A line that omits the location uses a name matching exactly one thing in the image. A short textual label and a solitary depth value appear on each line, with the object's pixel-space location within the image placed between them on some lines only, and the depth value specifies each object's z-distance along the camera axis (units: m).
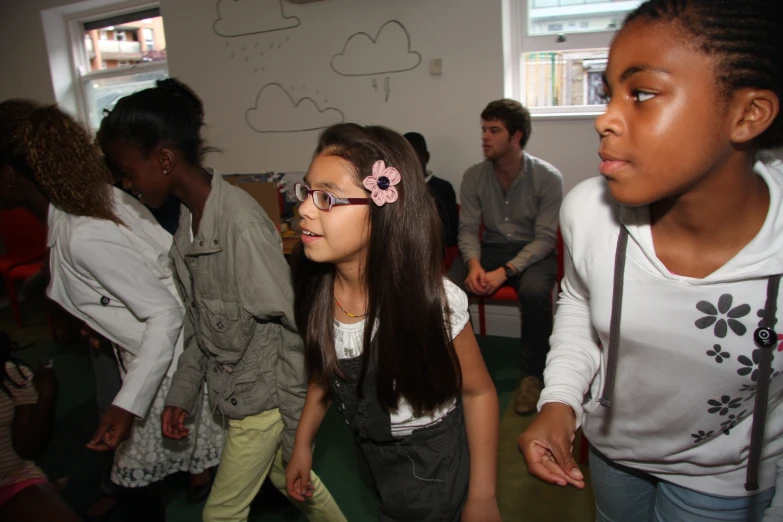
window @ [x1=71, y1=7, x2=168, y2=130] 5.18
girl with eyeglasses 1.14
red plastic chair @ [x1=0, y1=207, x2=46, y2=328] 4.26
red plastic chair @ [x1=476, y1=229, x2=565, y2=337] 2.84
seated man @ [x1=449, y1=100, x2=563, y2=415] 2.78
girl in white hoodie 0.74
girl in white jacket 1.55
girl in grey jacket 1.49
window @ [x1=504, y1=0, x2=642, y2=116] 3.21
